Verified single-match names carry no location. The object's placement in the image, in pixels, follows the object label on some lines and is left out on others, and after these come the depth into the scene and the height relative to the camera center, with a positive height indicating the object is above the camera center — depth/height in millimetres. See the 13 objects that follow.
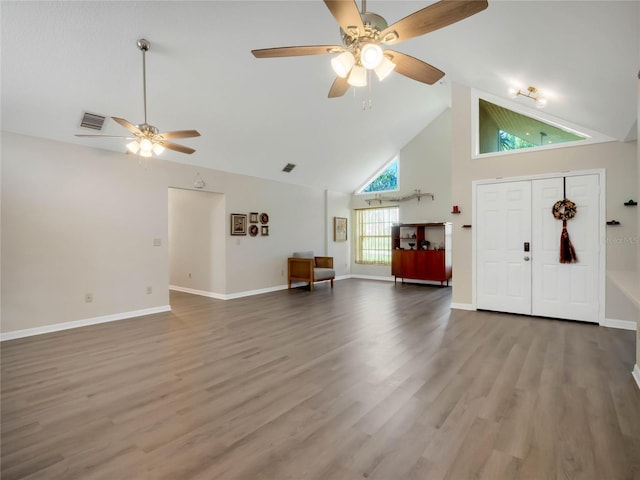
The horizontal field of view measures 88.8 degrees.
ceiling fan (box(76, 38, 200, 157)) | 3500 +1143
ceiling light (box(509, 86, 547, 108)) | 4137 +1859
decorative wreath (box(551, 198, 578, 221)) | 4648 +405
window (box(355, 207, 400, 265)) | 9430 +129
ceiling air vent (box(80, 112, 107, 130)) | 4336 +1606
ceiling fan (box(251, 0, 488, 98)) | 1839 +1289
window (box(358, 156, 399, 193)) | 9352 +1694
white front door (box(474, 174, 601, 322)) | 4586 -177
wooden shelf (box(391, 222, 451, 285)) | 7988 -352
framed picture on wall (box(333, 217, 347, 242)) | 9469 +274
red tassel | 4652 -178
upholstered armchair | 7629 -762
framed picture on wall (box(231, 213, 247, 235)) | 6789 +315
